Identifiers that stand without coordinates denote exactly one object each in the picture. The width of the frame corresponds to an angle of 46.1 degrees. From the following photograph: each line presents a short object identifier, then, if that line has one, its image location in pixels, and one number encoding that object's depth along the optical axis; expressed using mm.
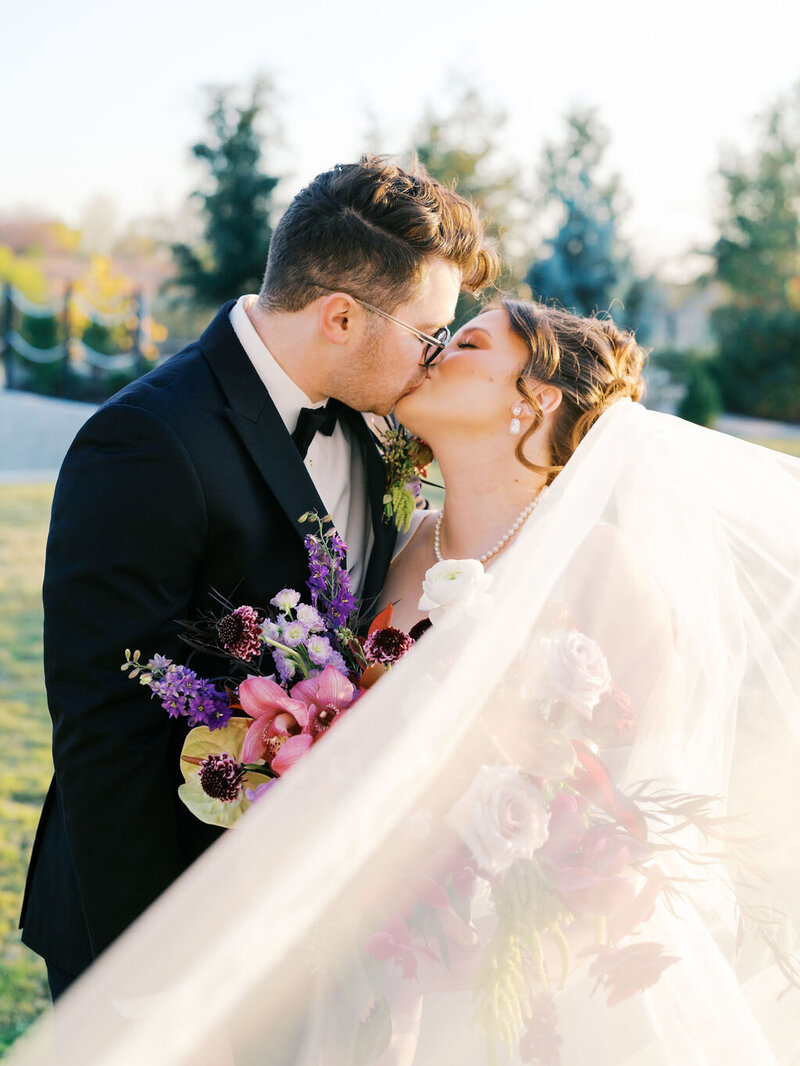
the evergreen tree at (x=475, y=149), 23547
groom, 2123
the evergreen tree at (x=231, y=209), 20844
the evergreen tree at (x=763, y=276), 24781
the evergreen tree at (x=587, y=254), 22719
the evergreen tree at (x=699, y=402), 21109
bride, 1533
